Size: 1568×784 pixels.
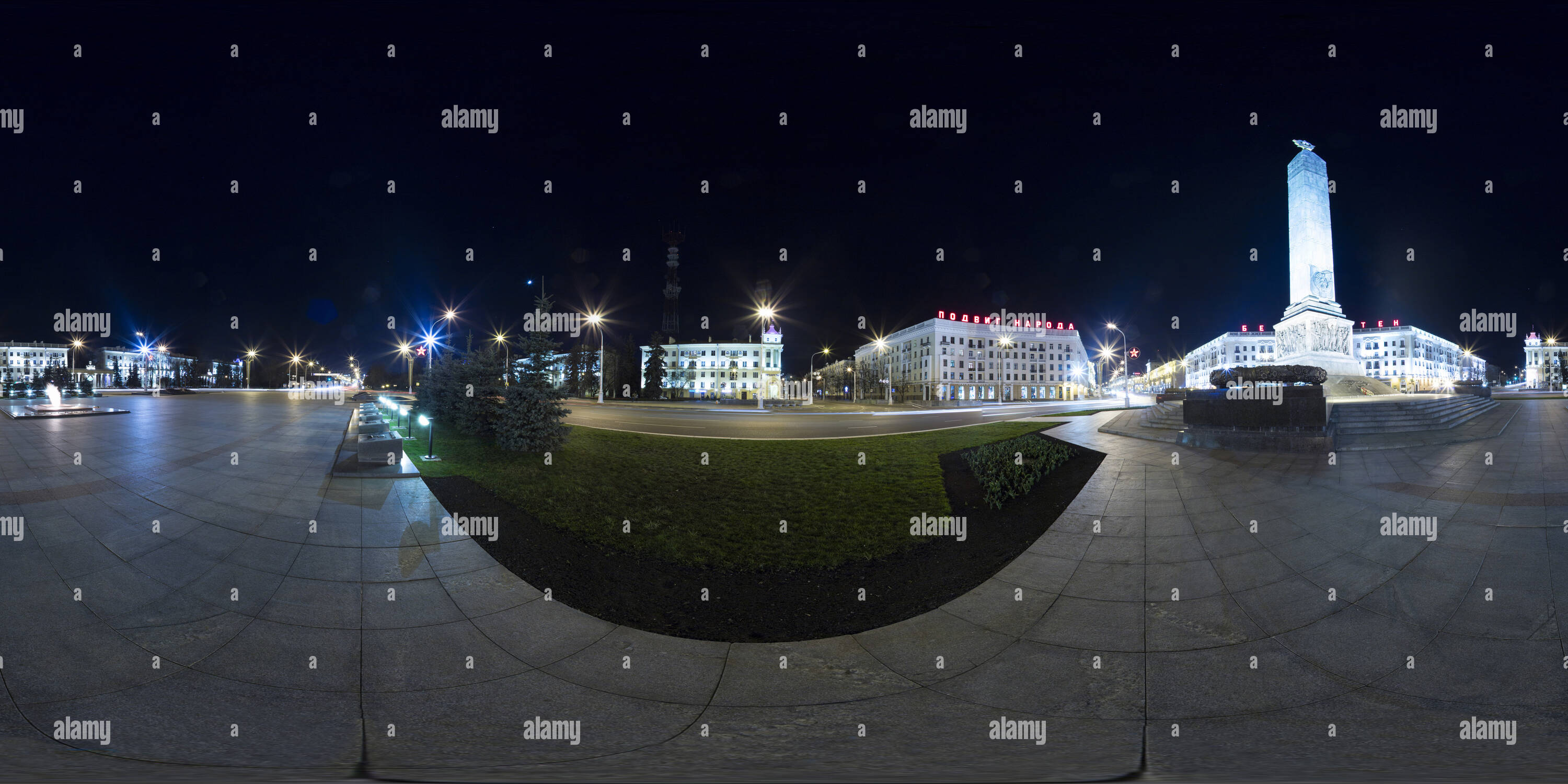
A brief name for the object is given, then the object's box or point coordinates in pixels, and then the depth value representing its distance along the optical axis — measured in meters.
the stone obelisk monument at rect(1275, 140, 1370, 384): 29.09
